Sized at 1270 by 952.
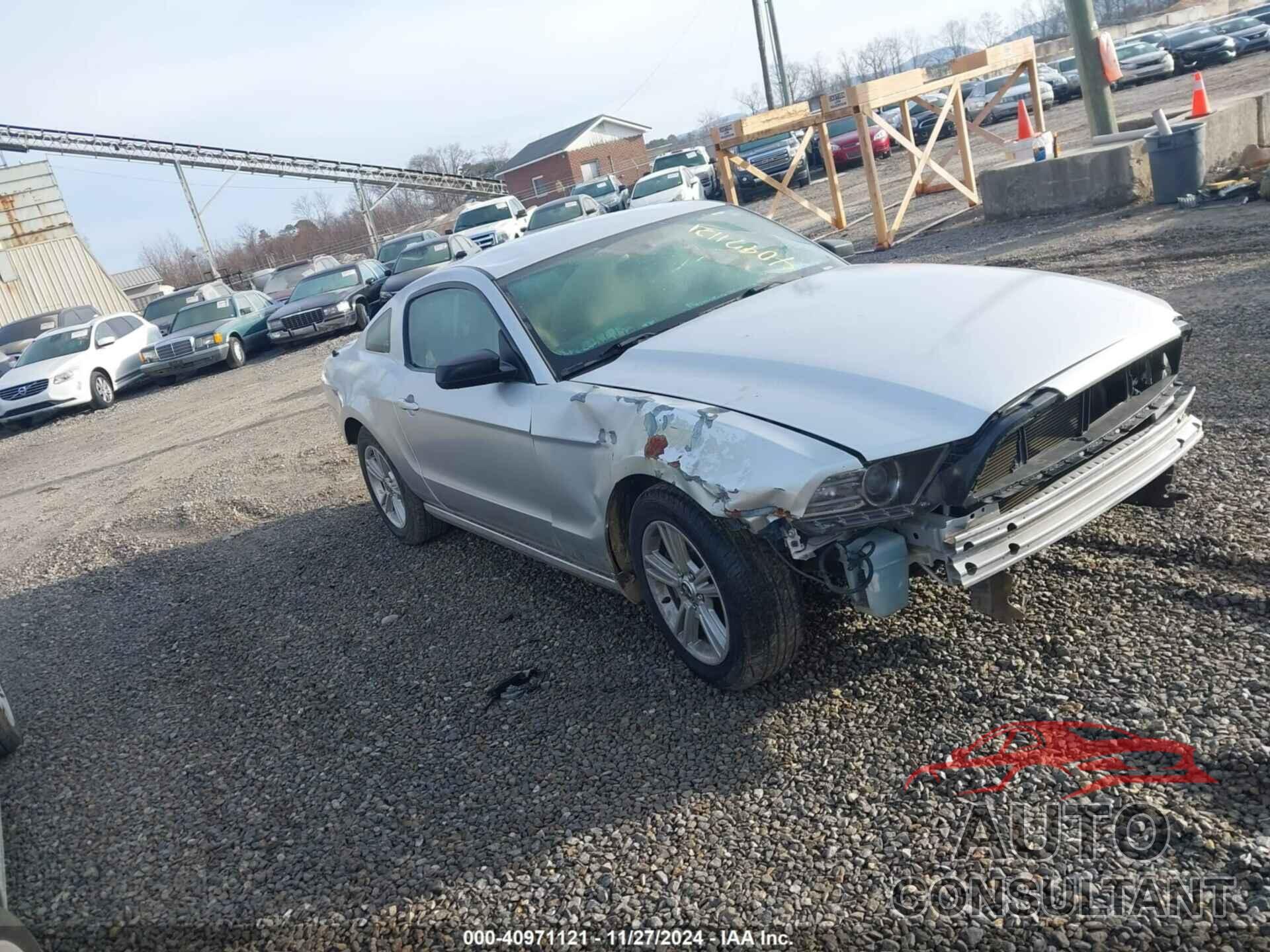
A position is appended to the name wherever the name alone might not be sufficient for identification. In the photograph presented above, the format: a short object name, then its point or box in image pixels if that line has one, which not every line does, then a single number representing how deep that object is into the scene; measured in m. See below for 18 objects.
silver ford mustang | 3.16
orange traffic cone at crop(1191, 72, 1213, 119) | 12.09
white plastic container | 13.20
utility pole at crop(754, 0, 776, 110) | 42.81
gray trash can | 10.61
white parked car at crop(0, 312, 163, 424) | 17.23
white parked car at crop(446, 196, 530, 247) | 24.56
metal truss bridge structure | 41.91
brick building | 67.62
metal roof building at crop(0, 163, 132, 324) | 33.84
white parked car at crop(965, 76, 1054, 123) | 31.69
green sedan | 19.22
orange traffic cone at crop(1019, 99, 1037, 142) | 16.20
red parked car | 29.09
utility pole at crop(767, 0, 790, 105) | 45.03
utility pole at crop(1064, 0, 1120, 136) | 12.89
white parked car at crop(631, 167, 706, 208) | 23.28
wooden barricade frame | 13.17
